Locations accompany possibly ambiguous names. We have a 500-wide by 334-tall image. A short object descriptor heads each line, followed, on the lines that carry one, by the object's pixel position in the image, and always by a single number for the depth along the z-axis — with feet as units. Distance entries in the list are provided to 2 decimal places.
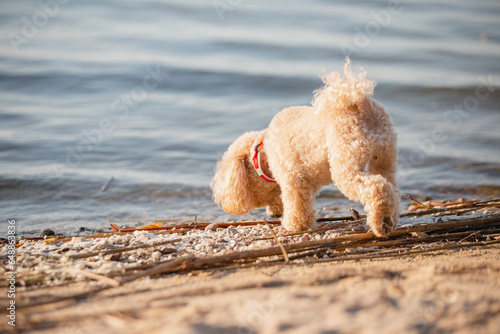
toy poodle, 12.44
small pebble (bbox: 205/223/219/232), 15.44
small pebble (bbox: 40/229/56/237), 16.88
